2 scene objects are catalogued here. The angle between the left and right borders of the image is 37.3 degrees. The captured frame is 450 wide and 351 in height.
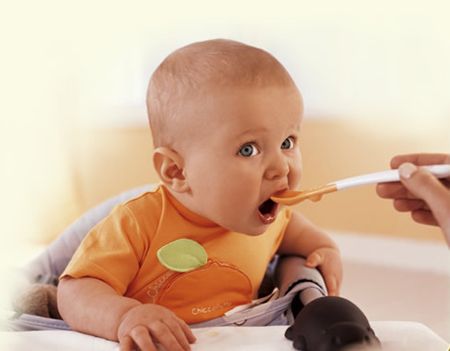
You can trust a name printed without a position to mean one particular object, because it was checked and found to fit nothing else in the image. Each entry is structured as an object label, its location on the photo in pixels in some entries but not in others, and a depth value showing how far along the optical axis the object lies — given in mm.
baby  705
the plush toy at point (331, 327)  551
